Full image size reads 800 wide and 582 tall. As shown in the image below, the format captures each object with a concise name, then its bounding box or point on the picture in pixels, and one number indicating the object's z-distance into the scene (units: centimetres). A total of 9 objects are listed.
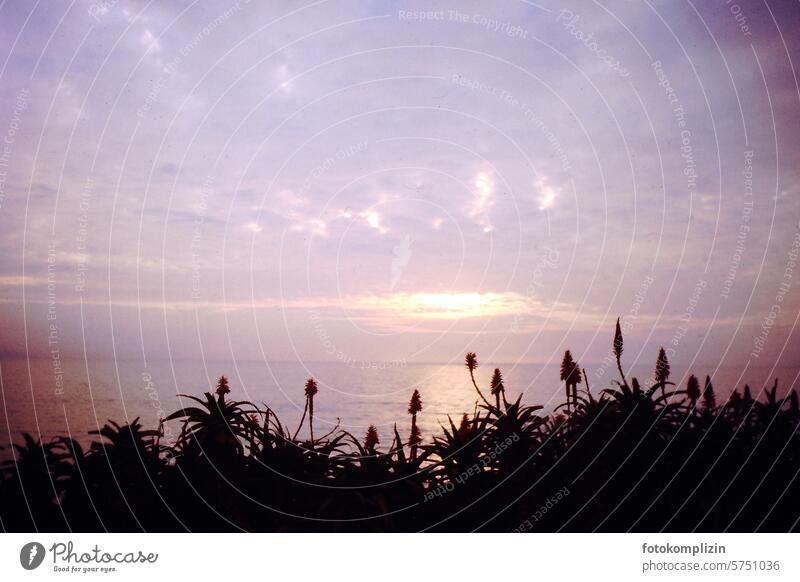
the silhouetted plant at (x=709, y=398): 522
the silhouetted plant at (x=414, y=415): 468
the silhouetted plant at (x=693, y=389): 547
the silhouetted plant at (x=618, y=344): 492
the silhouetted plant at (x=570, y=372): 564
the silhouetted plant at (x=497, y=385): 492
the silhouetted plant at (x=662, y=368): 512
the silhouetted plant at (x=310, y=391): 567
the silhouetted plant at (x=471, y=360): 579
